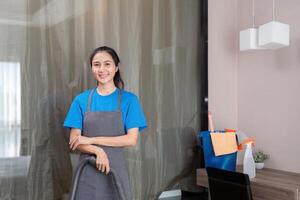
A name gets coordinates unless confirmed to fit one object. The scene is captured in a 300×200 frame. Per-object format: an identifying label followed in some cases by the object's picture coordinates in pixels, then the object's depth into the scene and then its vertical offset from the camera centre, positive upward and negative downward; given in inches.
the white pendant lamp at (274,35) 92.4 +16.4
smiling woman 68.5 -4.8
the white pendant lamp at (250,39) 98.4 +16.2
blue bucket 97.0 -14.6
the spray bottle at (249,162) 93.9 -15.5
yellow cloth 94.1 -10.5
